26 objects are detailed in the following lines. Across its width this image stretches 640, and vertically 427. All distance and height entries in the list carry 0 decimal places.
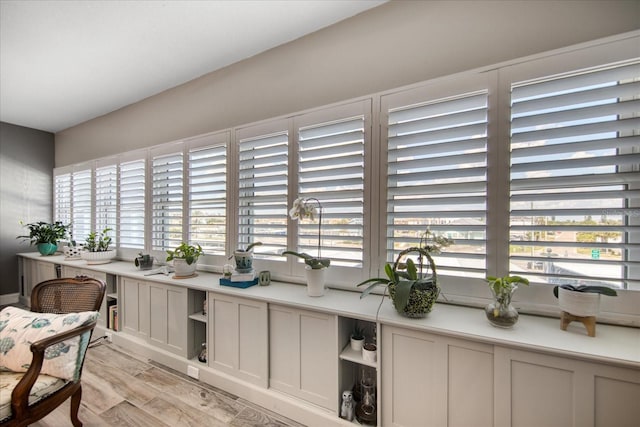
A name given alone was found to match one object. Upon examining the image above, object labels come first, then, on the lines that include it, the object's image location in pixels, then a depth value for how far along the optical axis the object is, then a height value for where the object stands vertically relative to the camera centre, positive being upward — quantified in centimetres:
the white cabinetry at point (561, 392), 96 -73
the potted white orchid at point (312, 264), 171 -35
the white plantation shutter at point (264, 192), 212 +18
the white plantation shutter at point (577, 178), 119 +18
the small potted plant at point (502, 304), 119 -44
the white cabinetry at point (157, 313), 218 -95
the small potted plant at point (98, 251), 308 -50
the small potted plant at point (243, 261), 206 -40
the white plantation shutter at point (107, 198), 340 +20
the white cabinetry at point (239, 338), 177 -94
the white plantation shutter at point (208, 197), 246 +16
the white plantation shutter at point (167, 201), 278 +13
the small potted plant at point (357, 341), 155 -80
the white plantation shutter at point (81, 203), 376 +14
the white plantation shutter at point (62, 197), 409 +25
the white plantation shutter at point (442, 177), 147 +23
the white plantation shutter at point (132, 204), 311 +10
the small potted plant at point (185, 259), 231 -44
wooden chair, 122 -69
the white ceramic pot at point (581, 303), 111 -40
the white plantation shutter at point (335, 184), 181 +22
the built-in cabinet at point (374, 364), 103 -83
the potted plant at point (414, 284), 129 -38
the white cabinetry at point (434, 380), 117 -84
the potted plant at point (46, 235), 367 -35
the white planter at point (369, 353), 143 -81
